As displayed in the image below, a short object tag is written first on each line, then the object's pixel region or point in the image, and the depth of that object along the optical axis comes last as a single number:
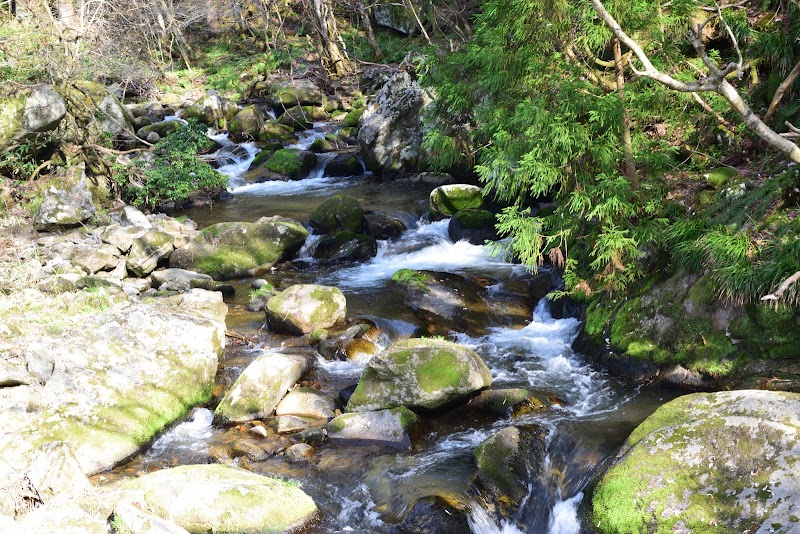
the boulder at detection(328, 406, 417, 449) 7.49
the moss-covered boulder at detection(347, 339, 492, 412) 7.88
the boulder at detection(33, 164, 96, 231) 14.50
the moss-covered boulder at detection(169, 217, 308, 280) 13.47
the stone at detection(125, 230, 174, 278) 13.14
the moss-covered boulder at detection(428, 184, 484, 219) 15.34
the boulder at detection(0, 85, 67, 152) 14.44
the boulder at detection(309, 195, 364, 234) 15.23
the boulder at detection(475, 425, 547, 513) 6.30
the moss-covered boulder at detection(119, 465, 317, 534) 5.56
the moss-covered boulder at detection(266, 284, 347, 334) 10.48
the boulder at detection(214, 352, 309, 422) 8.05
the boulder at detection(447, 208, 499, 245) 14.23
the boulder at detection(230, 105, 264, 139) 24.76
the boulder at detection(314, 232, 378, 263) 14.27
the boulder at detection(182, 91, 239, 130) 25.98
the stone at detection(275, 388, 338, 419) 8.19
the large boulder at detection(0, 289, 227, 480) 6.84
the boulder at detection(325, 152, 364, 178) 21.22
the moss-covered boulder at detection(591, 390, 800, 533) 4.85
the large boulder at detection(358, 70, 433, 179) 19.97
